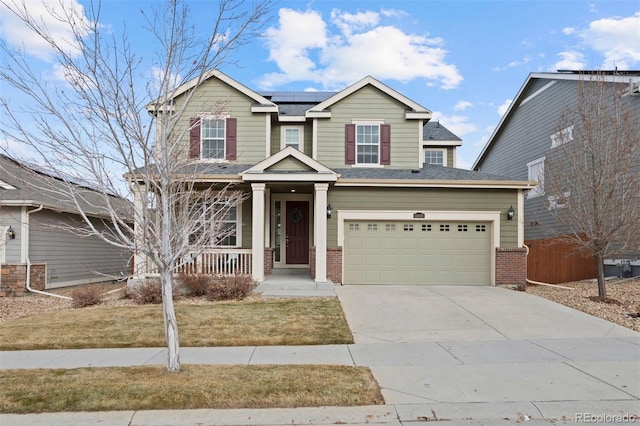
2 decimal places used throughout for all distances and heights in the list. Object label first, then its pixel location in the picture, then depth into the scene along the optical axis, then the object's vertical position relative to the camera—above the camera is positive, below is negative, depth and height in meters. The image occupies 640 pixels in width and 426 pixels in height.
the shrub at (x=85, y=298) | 10.45 -2.03
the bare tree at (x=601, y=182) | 10.18 +0.99
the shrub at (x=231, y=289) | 10.52 -1.79
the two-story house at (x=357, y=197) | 12.58 +0.74
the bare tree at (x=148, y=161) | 5.17 +0.74
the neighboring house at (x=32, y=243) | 12.80 -0.83
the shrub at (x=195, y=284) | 10.91 -1.73
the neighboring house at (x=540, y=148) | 14.46 +3.75
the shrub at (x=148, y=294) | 10.48 -1.94
